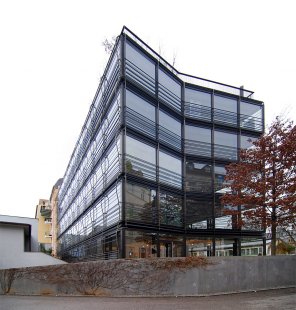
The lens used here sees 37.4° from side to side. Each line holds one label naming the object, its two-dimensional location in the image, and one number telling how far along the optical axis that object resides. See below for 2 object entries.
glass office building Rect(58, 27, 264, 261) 21.34
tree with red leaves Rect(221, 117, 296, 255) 19.50
